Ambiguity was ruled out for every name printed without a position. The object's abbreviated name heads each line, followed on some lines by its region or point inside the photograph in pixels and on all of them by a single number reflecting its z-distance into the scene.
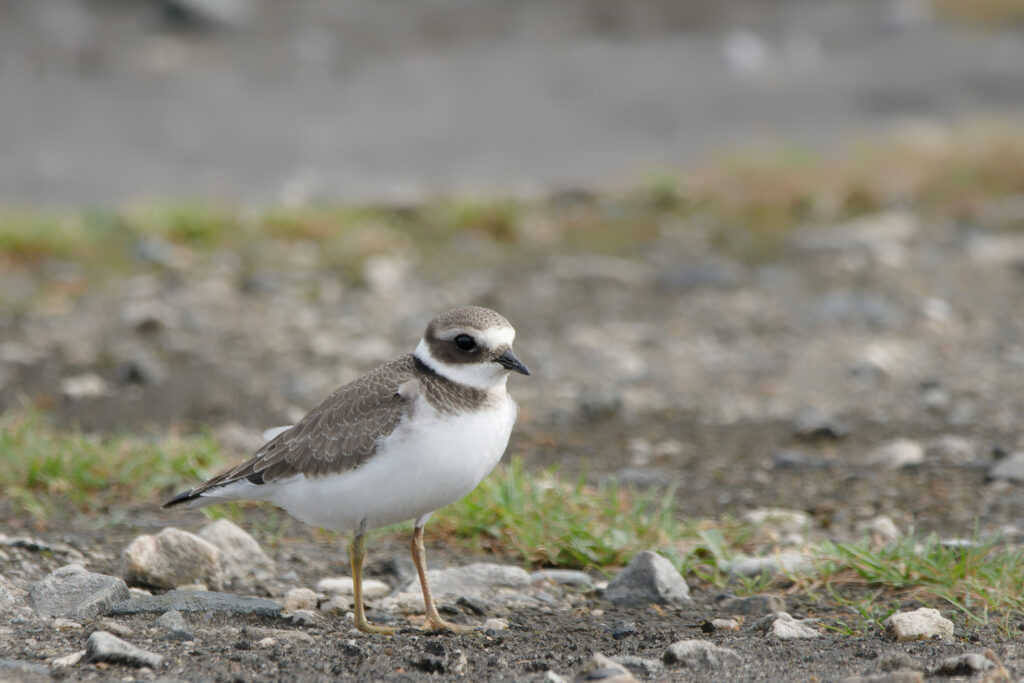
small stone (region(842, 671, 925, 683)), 7.43
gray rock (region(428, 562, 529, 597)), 10.45
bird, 8.97
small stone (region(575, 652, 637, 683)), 7.73
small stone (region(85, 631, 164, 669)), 7.96
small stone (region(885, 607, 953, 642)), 8.94
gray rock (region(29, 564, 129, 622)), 9.16
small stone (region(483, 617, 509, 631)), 9.47
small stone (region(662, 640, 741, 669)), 8.39
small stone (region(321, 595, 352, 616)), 9.96
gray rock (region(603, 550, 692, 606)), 10.19
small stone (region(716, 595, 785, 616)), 9.91
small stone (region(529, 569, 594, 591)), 10.67
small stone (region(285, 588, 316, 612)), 9.99
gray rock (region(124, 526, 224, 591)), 10.05
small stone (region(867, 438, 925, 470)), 13.58
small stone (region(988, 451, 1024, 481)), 12.71
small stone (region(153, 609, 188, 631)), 8.79
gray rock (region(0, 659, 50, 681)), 7.71
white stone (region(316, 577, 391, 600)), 10.56
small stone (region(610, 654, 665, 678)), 8.29
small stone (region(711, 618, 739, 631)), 9.49
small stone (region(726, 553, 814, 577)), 10.62
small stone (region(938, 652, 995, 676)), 7.95
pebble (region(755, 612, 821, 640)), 9.11
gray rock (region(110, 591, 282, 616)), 9.28
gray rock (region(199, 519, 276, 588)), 10.51
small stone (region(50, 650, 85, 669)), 7.96
